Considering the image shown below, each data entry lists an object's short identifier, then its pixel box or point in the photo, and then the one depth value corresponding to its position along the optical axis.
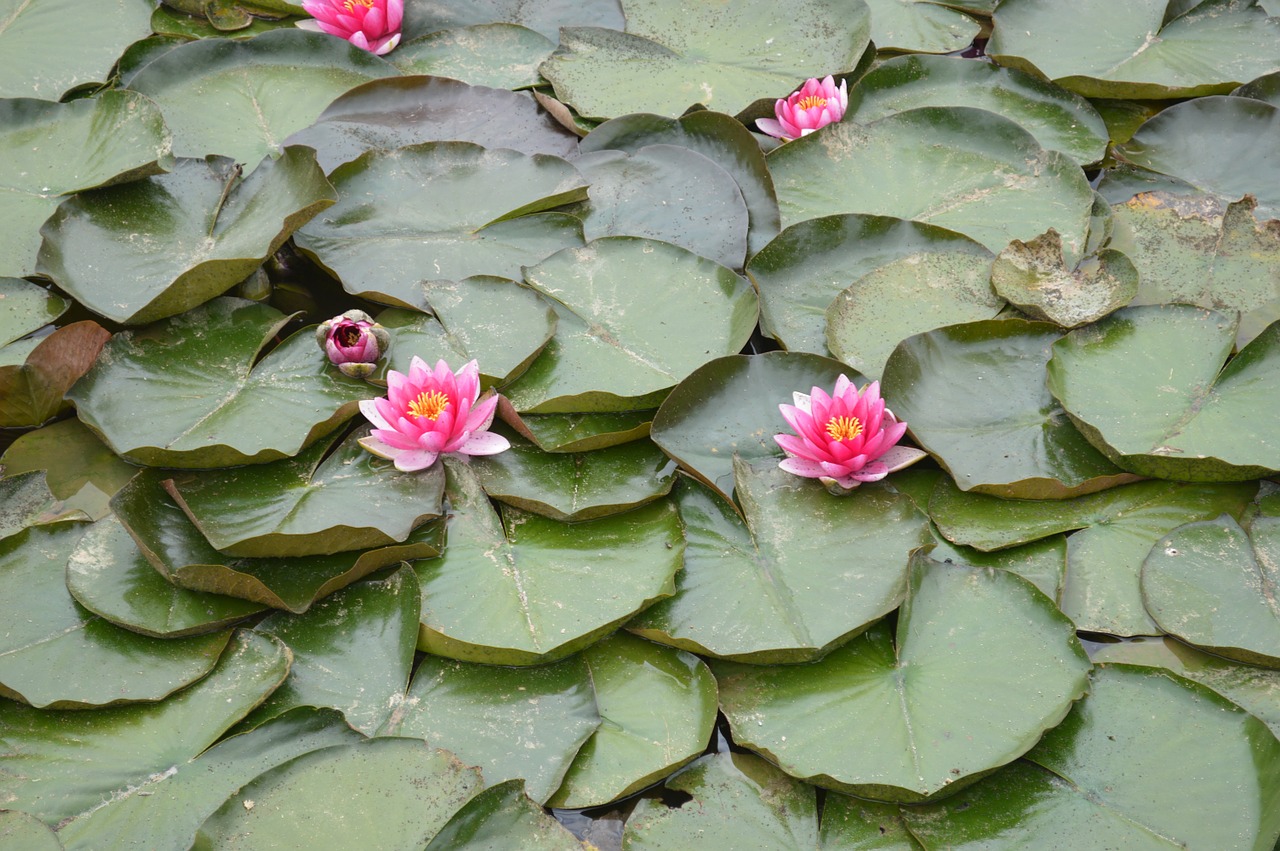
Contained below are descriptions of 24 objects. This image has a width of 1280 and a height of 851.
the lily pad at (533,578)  4.58
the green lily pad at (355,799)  4.01
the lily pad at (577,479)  5.05
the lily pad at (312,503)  4.77
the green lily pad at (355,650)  4.55
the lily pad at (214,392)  5.22
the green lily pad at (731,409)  5.25
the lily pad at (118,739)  4.27
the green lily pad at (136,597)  4.66
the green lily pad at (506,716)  4.33
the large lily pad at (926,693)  4.19
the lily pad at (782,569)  4.57
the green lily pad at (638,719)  4.31
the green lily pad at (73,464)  5.33
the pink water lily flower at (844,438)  5.04
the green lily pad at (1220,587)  4.54
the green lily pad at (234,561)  4.68
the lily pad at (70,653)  4.49
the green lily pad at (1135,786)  4.02
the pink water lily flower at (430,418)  5.12
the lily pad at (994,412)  5.17
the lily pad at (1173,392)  5.07
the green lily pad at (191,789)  4.13
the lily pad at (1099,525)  4.84
